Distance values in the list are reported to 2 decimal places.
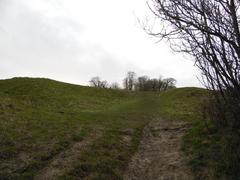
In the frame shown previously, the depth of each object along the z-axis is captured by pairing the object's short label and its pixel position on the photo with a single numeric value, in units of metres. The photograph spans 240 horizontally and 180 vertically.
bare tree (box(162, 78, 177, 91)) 47.73
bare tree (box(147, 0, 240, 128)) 4.07
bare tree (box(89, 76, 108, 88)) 53.51
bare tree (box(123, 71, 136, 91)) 53.93
